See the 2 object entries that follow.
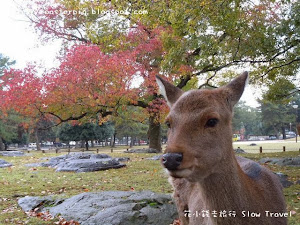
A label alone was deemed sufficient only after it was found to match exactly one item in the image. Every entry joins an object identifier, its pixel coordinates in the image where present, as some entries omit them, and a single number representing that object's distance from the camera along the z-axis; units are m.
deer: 2.06
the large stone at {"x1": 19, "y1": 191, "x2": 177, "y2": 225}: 4.52
